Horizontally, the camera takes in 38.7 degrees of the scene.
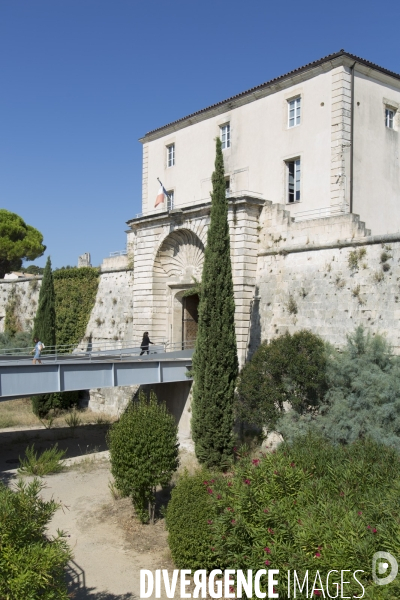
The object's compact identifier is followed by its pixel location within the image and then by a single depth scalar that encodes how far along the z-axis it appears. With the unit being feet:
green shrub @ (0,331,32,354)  90.71
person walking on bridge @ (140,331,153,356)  65.82
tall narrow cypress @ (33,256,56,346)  75.00
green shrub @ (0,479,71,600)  17.83
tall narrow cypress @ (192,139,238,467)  49.55
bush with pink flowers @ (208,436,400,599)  20.45
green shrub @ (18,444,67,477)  48.76
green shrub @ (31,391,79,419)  73.00
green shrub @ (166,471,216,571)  30.55
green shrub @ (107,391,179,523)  38.58
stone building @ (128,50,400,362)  58.65
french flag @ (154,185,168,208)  70.54
